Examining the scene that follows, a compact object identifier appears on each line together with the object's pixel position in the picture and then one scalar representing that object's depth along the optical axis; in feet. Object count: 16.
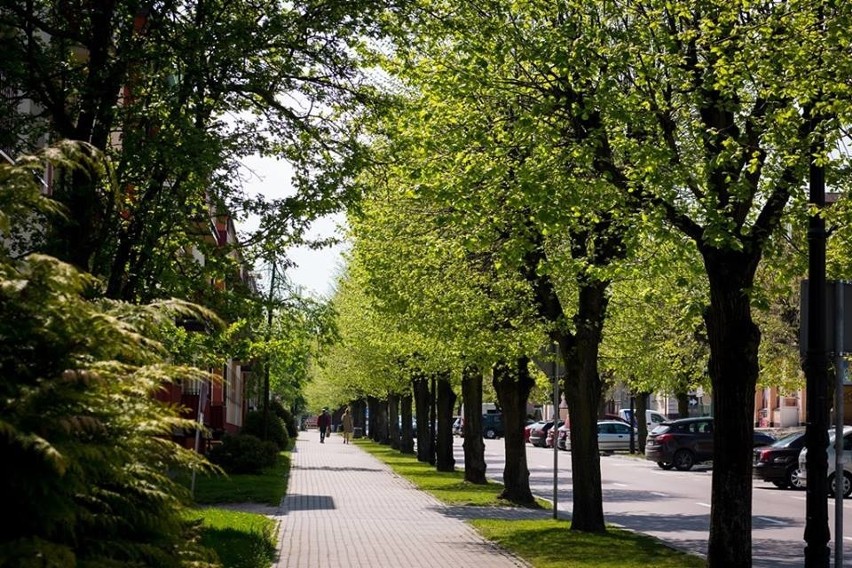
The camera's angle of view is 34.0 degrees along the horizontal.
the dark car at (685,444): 148.05
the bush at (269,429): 151.74
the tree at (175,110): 39.29
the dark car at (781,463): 111.24
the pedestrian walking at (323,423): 250.98
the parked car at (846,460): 95.20
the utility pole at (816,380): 37.65
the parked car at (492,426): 307.58
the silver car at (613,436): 211.20
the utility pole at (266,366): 52.42
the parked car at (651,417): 257.34
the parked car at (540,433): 234.58
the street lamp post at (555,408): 69.92
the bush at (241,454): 114.32
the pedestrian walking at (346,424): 245.35
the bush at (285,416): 221.35
